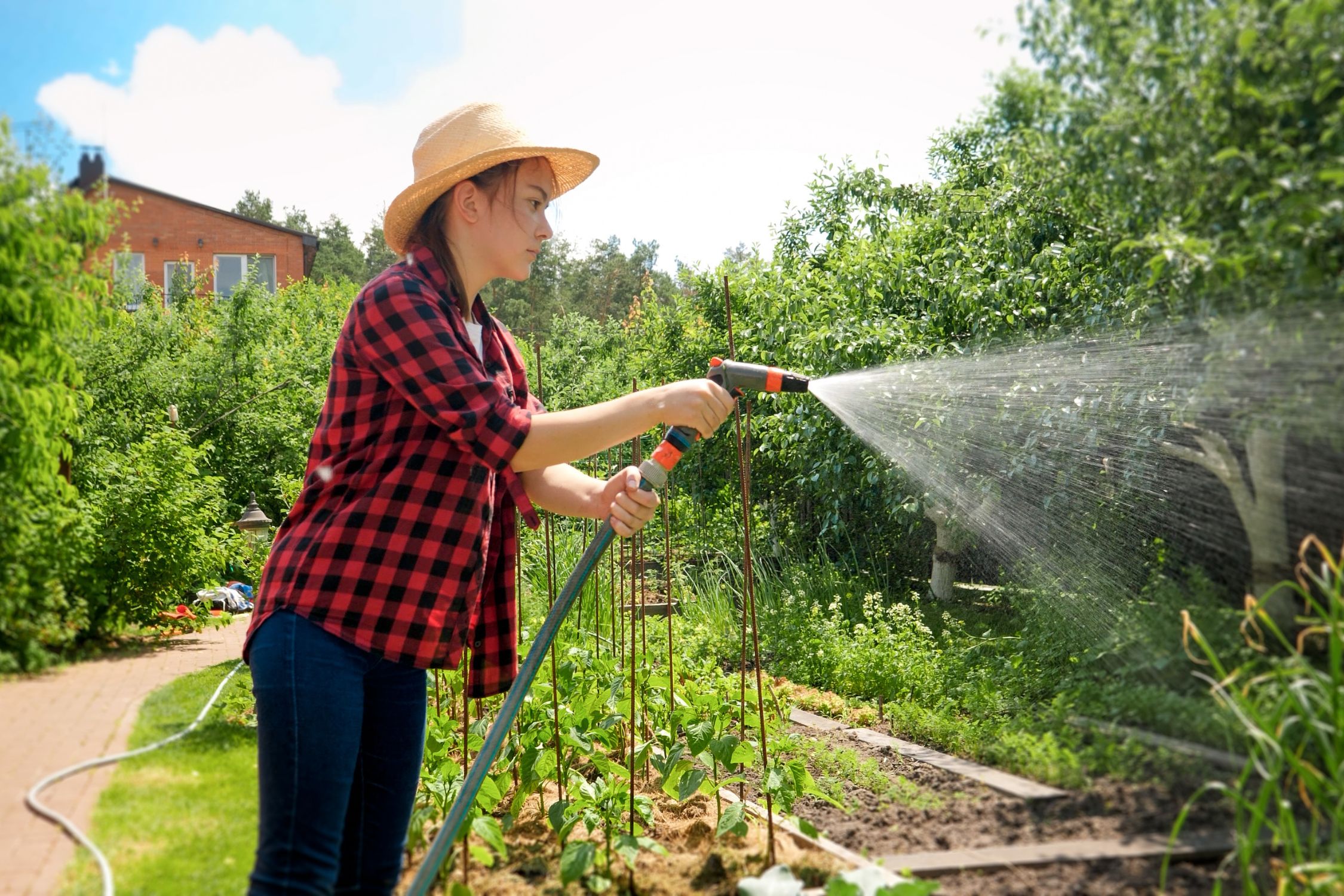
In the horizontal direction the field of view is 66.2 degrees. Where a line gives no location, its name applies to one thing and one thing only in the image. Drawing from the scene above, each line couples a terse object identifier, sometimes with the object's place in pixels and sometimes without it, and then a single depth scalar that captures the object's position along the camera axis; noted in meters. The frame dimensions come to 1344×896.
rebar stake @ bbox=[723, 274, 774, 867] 2.78
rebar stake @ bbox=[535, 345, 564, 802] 3.12
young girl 1.90
